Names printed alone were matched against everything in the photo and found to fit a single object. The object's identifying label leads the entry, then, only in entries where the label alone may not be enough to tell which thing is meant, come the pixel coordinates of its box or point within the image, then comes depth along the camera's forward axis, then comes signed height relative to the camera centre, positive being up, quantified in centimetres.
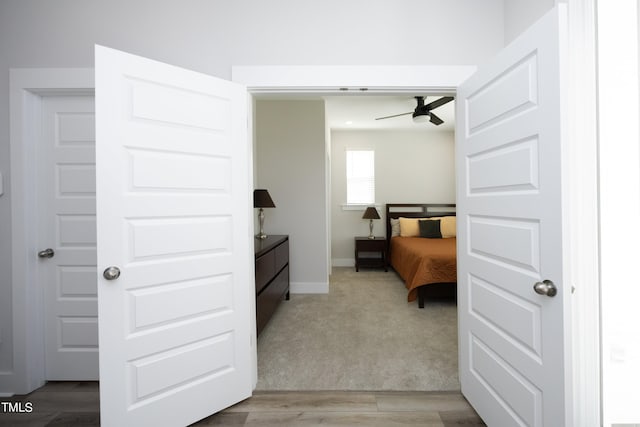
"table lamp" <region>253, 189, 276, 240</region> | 350 +15
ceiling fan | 383 +138
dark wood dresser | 249 -66
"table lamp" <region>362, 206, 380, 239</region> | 551 -7
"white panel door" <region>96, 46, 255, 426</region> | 137 -16
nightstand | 529 -81
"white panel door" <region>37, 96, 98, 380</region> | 195 -16
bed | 338 -56
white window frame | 591 +69
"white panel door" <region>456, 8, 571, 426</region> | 109 -11
